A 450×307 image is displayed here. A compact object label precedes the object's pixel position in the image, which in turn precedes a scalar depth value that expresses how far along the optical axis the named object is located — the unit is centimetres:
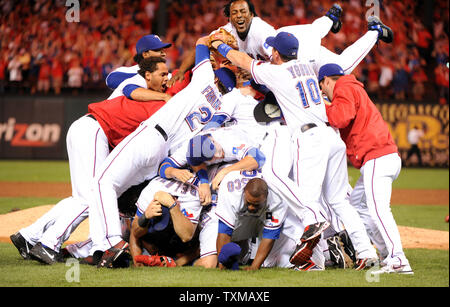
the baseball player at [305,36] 1163
